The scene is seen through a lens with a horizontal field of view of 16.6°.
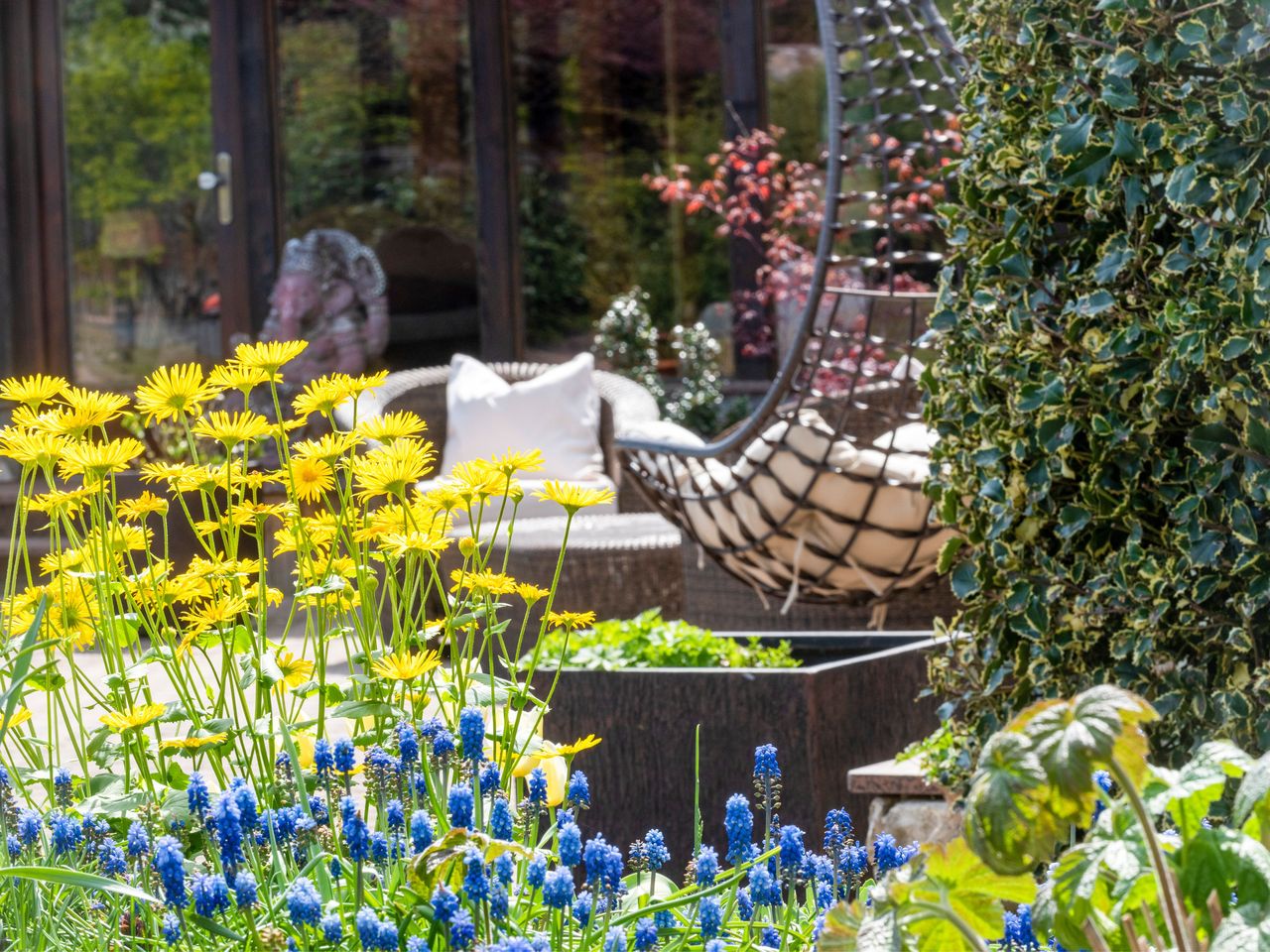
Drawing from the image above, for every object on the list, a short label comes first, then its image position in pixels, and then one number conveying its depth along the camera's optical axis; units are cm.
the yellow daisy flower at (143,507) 523
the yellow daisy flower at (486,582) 468
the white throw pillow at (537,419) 1227
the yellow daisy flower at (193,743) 451
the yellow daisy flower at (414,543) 451
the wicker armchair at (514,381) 1221
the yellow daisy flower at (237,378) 474
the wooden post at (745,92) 1363
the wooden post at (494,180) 1404
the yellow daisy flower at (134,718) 435
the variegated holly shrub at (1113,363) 586
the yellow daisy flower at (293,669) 500
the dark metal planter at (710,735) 844
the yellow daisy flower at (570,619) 494
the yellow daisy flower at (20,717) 488
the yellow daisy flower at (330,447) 468
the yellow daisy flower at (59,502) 497
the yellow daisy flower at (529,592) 487
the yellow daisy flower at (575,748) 454
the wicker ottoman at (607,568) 1116
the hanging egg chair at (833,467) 1039
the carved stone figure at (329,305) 1392
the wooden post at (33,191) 1447
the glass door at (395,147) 1440
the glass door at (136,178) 1464
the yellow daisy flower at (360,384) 481
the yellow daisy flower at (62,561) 520
